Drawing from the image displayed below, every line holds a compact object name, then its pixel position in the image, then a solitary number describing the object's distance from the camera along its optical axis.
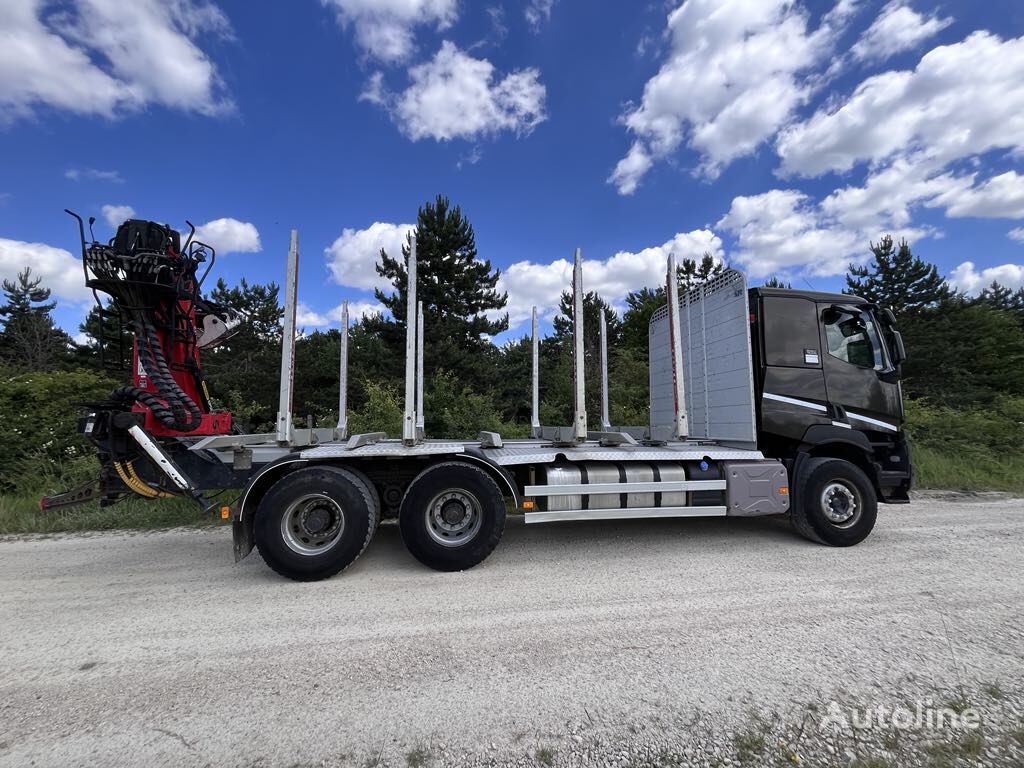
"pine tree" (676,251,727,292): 27.48
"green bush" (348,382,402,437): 11.06
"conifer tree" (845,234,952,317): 26.06
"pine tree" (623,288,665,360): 27.45
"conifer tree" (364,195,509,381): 17.28
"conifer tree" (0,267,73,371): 25.78
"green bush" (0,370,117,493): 8.55
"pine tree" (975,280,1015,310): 31.94
